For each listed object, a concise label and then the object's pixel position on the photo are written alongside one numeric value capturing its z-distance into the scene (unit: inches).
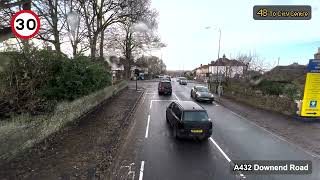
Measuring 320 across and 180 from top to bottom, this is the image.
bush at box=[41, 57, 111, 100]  360.4
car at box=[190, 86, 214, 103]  646.9
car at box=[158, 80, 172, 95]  799.8
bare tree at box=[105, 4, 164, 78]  747.4
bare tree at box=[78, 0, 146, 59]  650.0
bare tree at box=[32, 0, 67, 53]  462.8
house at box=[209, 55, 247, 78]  1055.7
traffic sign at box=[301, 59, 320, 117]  411.3
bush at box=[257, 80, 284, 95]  686.0
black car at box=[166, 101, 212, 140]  279.1
